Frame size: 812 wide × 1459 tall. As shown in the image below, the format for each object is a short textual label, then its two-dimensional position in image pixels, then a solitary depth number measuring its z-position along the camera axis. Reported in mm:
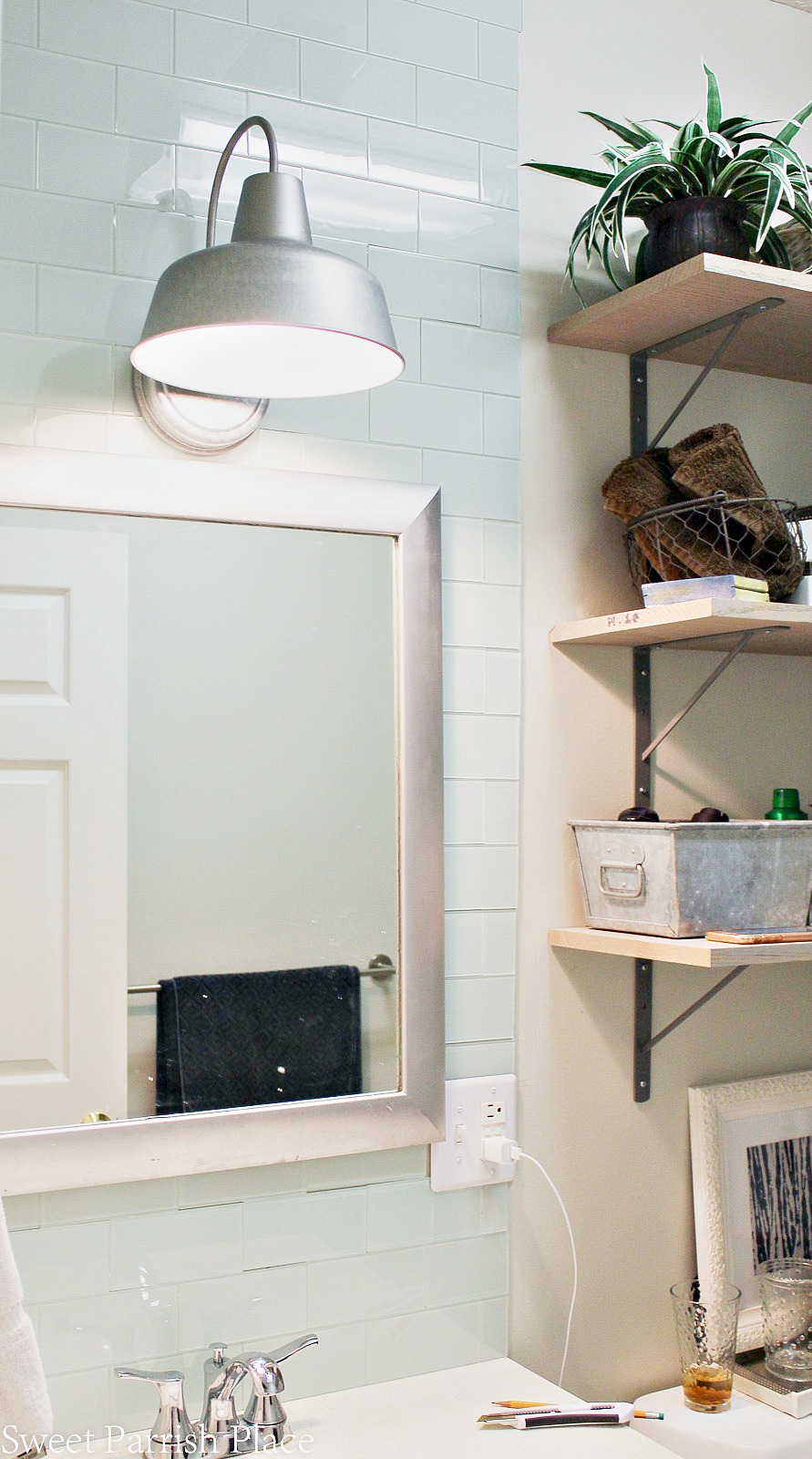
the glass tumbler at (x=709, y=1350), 1564
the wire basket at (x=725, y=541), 1523
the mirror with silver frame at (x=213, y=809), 1357
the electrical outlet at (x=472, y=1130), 1553
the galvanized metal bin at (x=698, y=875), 1486
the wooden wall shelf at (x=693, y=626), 1449
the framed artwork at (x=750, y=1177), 1698
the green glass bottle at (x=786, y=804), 1694
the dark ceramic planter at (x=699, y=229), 1544
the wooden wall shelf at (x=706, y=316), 1495
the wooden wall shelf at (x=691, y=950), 1425
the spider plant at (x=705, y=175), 1490
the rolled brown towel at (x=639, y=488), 1599
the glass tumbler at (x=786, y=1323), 1599
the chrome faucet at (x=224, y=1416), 1288
